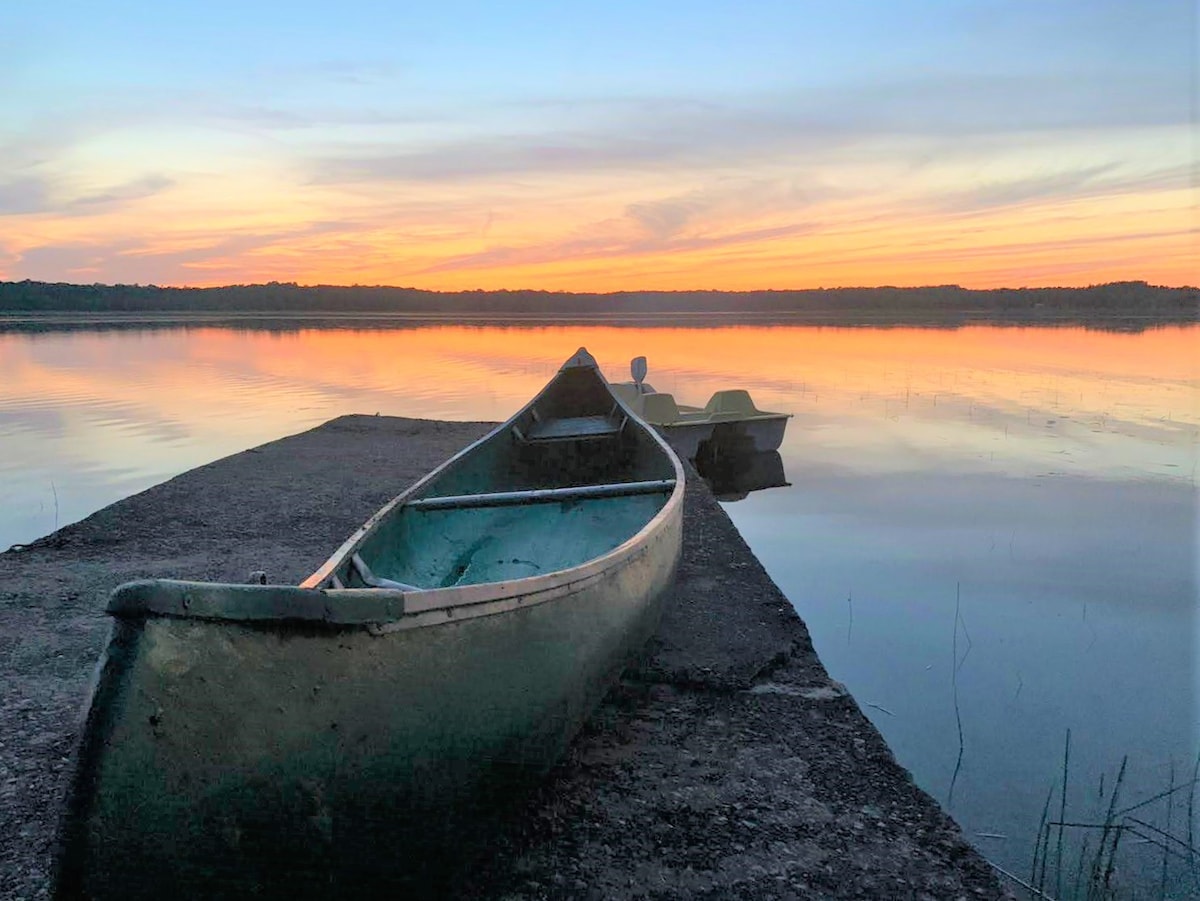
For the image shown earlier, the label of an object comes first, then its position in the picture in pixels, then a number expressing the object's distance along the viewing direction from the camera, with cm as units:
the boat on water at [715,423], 1464
